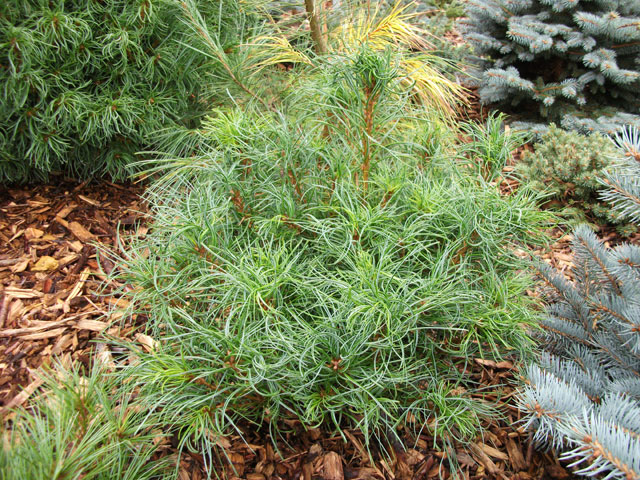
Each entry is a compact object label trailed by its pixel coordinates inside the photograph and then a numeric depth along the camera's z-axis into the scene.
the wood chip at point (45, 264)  2.51
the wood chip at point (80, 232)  2.71
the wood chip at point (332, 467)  1.68
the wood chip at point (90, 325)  2.22
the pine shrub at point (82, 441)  1.17
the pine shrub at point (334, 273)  1.49
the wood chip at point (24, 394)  1.87
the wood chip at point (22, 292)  2.35
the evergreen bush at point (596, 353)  1.13
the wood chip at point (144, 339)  2.11
